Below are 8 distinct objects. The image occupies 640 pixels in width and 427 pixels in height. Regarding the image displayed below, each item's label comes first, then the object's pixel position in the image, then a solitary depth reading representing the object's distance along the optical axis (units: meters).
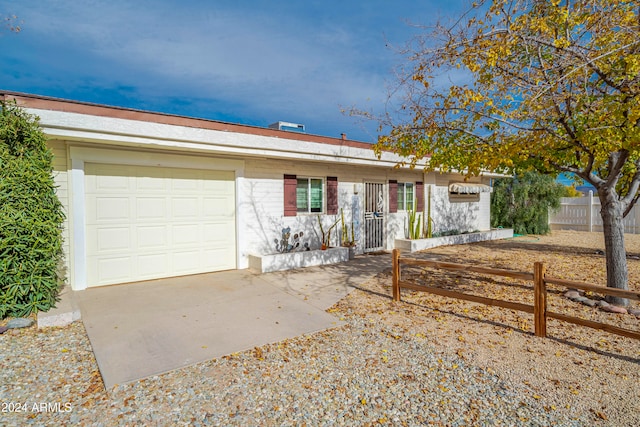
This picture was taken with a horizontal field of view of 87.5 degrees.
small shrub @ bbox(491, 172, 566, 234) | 14.09
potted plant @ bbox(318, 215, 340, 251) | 8.61
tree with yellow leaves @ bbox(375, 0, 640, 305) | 4.27
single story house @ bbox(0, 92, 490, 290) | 5.54
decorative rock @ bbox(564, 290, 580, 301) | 5.13
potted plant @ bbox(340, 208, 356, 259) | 8.96
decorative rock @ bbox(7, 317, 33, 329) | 3.97
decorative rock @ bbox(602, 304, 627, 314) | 4.54
